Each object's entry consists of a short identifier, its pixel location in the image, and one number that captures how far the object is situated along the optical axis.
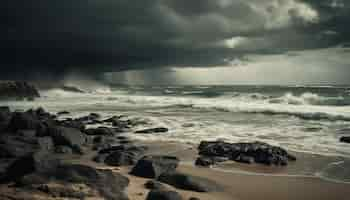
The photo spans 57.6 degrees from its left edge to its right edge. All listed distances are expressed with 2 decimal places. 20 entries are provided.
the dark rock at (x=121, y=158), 7.42
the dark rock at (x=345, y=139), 10.14
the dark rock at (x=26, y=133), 9.56
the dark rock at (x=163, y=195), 4.57
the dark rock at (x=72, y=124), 12.78
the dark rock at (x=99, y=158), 7.86
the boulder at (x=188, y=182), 5.53
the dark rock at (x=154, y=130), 12.54
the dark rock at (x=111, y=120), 15.35
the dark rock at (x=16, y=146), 7.44
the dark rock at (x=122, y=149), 8.84
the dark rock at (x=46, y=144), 8.55
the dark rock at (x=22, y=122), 10.65
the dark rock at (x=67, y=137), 9.25
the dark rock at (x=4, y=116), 12.30
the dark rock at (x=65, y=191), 4.37
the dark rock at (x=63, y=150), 8.78
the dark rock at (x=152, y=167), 6.15
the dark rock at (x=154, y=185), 5.36
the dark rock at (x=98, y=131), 12.29
